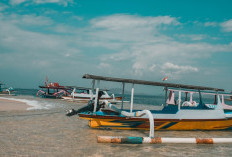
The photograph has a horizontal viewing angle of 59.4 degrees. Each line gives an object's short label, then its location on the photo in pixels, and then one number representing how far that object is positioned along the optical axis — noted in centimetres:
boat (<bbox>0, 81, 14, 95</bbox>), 4832
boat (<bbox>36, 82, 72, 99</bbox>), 3925
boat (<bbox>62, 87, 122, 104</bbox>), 3388
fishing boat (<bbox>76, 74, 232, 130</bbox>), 1008
